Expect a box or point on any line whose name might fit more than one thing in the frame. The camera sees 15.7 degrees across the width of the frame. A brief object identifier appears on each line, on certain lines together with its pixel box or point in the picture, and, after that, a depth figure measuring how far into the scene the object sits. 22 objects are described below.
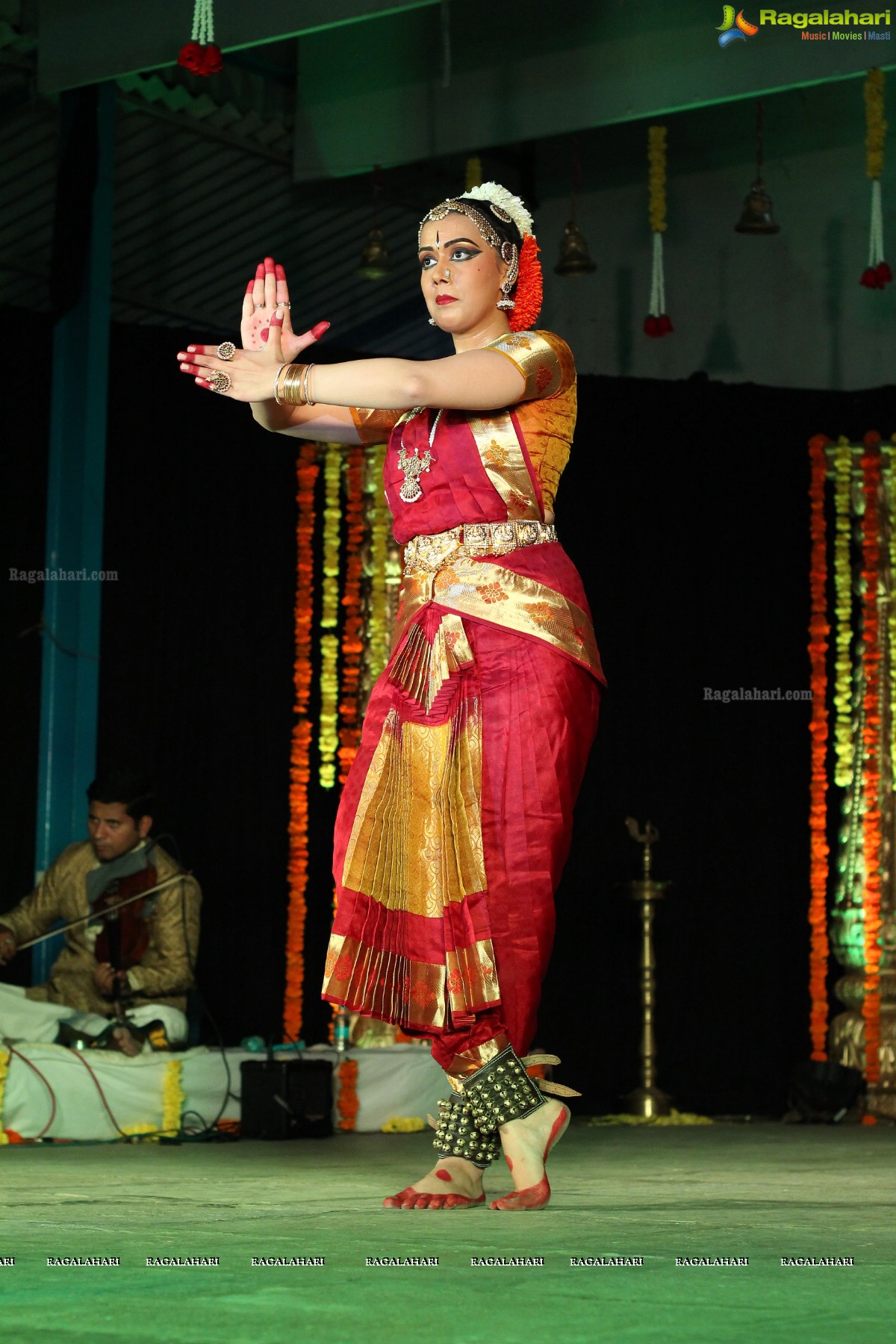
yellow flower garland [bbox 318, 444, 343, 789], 11.25
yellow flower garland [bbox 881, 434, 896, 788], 11.55
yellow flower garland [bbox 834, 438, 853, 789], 11.67
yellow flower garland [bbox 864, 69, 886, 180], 11.14
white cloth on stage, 9.22
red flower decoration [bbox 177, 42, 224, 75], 7.98
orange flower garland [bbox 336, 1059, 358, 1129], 9.44
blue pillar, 11.07
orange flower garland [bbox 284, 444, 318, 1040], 11.16
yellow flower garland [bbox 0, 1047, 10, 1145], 8.40
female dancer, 4.64
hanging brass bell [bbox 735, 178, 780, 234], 11.43
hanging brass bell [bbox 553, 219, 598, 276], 11.73
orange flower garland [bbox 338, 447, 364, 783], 11.33
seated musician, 9.25
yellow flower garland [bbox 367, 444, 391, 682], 11.27
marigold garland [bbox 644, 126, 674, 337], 12.21
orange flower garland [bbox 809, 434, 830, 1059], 11.54
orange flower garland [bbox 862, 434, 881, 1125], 11.17
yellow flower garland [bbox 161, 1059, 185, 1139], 8.76
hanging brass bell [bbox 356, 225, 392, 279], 11.94
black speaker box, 8.64
